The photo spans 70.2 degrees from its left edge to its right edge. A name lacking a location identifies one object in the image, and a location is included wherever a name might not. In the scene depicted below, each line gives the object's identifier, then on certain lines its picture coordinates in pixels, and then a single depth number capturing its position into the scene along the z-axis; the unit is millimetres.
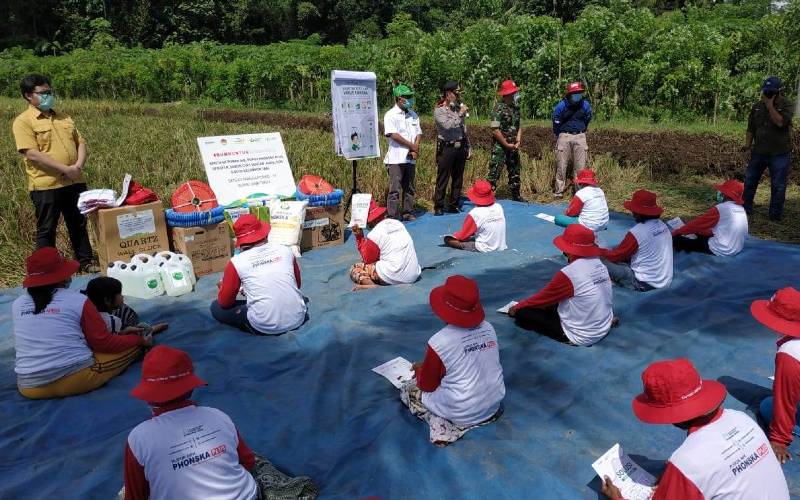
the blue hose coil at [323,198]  7188
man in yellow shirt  5773
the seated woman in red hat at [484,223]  6688
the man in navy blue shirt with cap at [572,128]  9016
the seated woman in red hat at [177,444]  2445
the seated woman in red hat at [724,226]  6449
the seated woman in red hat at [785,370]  3068
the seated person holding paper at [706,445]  2289
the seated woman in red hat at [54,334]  3695
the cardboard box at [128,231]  5832
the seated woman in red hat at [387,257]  5691
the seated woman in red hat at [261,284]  4594
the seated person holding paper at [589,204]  7324
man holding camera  7633
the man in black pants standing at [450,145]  8461
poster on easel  7684
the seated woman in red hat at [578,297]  4281
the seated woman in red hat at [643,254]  5504
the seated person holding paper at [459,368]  3293
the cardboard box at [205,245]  6148
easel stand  8208
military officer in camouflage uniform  9016
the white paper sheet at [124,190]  5954
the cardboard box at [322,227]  7219
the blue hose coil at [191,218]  6137
